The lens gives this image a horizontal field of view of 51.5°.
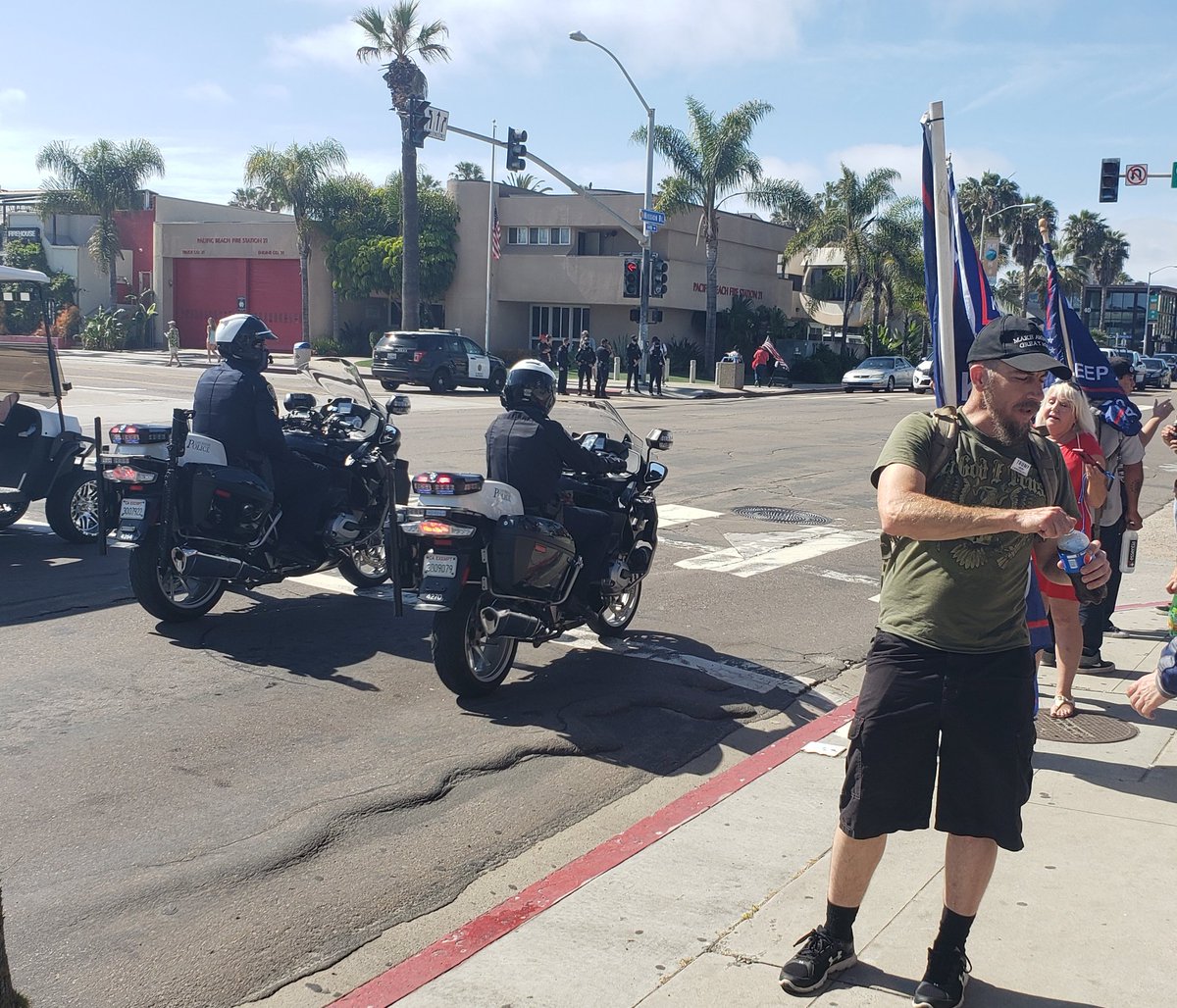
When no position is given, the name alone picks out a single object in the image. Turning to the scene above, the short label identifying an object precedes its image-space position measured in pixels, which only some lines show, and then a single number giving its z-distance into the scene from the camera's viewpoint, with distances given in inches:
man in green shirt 138.7
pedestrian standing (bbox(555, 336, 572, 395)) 1381.6
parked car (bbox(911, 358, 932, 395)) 1504.7
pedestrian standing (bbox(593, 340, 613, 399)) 1359.5
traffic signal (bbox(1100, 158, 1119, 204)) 1096.8
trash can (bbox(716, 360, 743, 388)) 1622.8
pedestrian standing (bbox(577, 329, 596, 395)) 1378.0
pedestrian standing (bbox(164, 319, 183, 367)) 1664.6
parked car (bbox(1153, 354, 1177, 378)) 2420.0
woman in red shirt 244.7
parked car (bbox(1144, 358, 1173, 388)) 2160.4
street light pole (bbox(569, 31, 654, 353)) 1467.8
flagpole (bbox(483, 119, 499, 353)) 1627.7
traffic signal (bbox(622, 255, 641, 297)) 1448.1
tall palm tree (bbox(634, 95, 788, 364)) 1686.8
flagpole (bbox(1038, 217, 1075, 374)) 291.6
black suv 1300.4
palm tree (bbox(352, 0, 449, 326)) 1587.1
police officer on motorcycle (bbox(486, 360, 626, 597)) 267.3
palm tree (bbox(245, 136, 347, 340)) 1868.8
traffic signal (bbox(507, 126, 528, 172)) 1158.3
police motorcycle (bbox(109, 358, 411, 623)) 295.0
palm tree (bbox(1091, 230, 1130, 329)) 3720.5
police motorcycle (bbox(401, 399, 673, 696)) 249.1
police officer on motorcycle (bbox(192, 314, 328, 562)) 306.5
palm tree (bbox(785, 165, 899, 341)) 2034.9
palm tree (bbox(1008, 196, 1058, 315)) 2933.1
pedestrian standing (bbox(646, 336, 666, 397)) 1456.7
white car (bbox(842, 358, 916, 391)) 1745.8
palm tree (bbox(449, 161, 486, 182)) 3469.5
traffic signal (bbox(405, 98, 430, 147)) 1095.6
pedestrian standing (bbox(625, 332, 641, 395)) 1485.0
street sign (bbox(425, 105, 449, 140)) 1092.5
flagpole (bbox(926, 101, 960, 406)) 186.4
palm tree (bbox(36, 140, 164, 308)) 2164.1
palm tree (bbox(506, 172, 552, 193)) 2543.3
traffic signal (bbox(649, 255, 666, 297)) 1457.9
